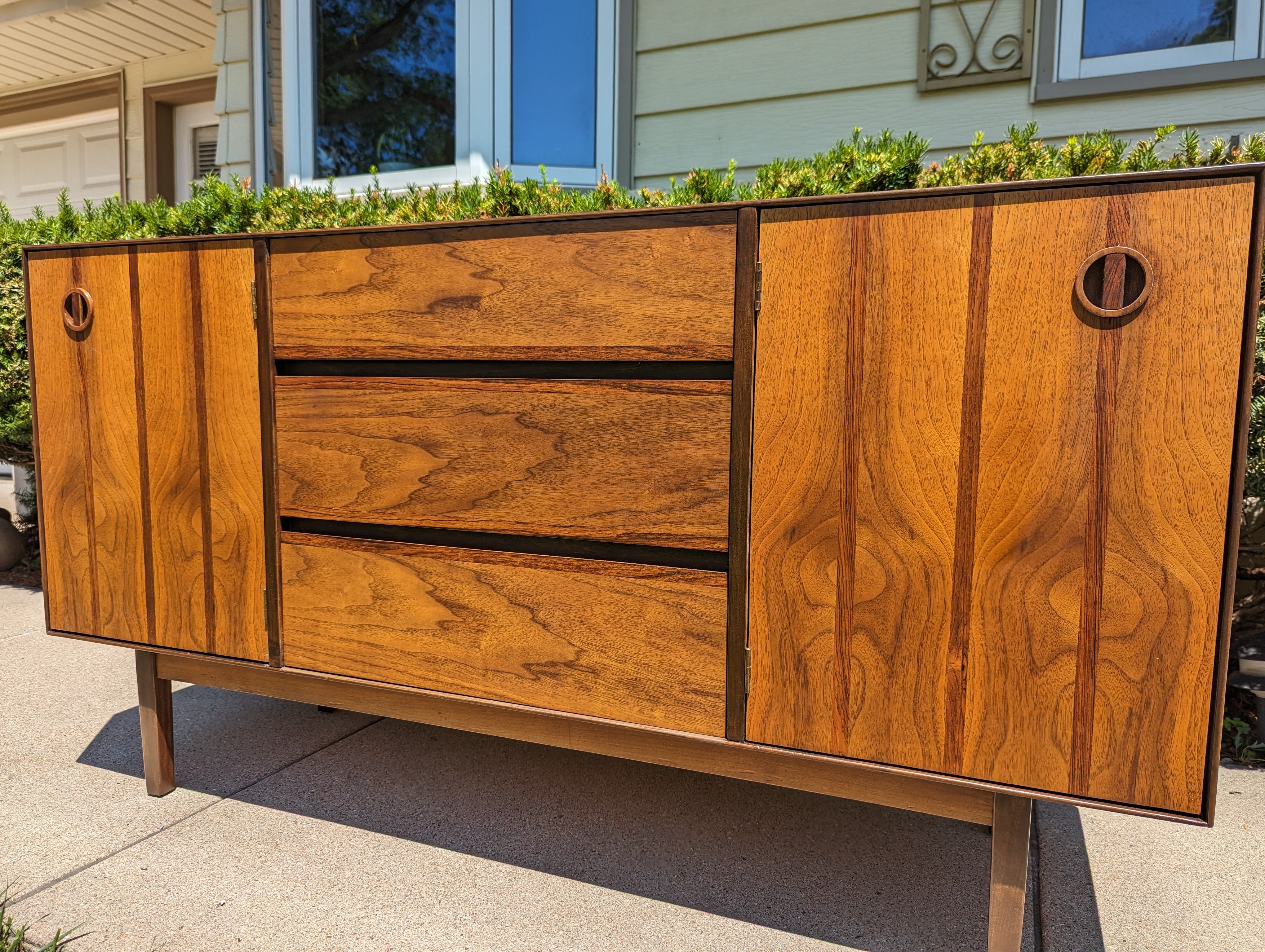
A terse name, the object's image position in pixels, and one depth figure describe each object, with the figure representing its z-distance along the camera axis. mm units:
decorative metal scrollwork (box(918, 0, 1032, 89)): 2801
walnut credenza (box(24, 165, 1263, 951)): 1047
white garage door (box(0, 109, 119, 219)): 5953
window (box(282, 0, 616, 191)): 3387
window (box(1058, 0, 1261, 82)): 2598
